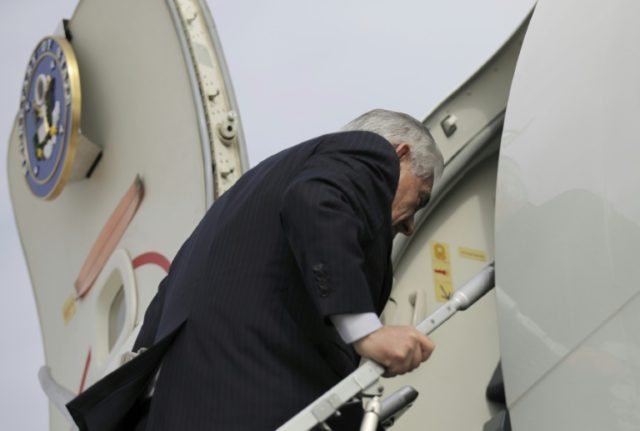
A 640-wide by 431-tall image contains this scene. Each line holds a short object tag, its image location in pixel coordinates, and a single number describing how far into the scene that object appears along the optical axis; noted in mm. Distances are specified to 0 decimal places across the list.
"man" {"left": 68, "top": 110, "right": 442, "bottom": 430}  4922
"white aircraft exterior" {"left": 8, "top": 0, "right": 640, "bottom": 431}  5066
